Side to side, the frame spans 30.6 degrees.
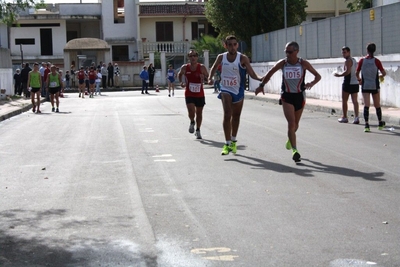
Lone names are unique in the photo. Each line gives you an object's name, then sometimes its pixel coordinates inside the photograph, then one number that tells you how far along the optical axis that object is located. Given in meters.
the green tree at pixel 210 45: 57.16
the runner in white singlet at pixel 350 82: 17.86
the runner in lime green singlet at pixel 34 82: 25.80
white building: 63.47
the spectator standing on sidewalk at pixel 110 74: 51.78
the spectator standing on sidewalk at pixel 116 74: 53.21
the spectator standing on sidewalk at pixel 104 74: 51.64
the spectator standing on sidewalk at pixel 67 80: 51.94
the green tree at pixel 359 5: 42.81
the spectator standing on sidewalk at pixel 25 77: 38.78
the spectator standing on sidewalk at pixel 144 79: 45.28
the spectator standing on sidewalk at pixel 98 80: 44.16
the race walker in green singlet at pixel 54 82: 25.75
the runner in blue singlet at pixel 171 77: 39.71
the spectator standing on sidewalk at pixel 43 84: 39.21
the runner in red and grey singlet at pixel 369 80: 16.30
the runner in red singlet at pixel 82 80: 40.94
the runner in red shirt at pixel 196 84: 15.41
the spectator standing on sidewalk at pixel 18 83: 40.61
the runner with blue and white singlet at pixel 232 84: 12.59
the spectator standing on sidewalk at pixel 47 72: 33.59
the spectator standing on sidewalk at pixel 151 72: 50.69
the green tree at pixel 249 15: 46.97
